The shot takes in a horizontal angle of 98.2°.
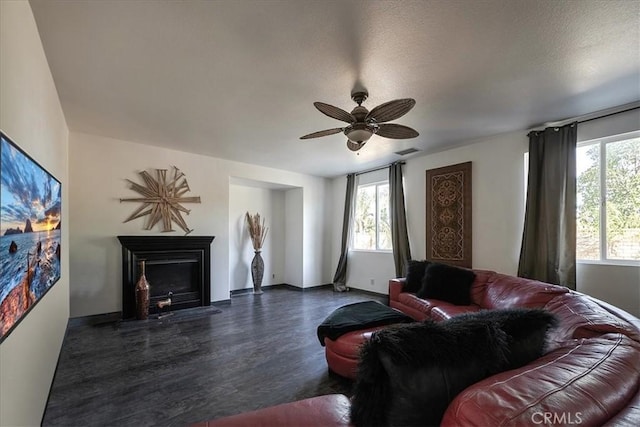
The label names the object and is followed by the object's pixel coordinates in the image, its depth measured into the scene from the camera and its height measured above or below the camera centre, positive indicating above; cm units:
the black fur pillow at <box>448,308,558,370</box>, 110 -48
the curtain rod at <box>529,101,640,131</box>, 298 +114
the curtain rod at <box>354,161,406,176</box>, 534 +96
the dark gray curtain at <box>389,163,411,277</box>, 516 -14
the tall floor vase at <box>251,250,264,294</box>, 606 -128
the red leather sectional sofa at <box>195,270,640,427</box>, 74 -54
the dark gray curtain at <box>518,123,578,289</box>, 331 +5
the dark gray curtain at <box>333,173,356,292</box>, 639 -45
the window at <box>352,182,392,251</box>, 588 -11
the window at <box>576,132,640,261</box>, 303 +18
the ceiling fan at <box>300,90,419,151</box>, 231 +86
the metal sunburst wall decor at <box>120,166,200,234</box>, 442 +25
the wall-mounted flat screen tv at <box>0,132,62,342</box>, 117 -10
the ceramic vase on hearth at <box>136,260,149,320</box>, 407 -125
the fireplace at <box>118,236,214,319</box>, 419 -91
